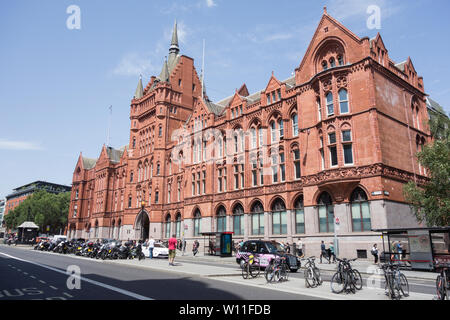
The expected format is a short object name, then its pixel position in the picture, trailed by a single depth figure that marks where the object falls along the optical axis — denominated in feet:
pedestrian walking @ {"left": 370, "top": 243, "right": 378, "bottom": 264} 78.12
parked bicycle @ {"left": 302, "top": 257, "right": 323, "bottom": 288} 39.99
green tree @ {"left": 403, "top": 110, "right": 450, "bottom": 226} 80.89
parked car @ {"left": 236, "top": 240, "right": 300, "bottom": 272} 62.75
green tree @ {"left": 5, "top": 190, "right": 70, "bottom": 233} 290.76
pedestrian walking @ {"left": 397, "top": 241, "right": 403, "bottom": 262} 75.37
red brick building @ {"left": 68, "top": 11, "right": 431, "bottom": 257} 89.45
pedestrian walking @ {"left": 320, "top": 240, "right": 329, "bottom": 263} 85.66
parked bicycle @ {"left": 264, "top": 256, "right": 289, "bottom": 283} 44.78
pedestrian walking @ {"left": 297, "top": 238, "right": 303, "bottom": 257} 96.32
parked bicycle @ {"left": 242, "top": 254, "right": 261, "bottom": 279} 49.56
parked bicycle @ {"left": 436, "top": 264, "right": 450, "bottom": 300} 30.37
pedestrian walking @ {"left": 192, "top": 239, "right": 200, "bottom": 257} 119.36
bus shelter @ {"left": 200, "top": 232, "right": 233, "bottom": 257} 106.42
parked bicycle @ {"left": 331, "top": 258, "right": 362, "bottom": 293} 35.78
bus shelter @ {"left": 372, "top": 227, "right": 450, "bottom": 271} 63.43
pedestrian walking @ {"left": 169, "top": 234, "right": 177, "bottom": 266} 68.54
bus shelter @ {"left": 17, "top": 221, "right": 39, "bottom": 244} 225.97
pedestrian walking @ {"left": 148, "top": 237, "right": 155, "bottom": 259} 99.39
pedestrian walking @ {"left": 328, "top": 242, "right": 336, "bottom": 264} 83.30
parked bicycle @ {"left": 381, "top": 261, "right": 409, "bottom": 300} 33.01
